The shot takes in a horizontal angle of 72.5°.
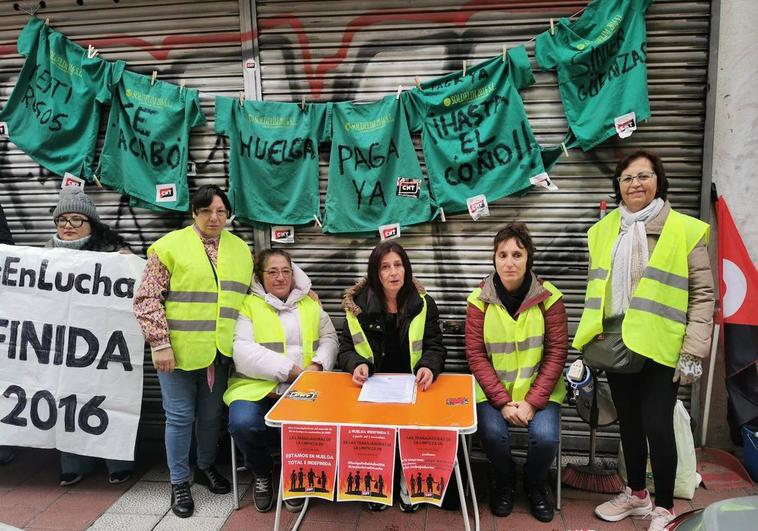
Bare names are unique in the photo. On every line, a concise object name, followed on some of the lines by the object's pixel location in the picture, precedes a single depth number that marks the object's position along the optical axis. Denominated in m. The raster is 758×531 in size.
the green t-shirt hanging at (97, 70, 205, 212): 4.22
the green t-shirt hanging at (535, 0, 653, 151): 3.71
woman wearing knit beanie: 3.76
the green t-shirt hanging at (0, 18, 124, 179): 4.29
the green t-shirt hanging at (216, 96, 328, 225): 4.14
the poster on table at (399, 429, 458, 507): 2.62
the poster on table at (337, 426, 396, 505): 2.64
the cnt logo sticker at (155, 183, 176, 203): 4.27
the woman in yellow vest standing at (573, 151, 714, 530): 2.92
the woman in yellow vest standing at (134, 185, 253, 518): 3.35
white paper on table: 2.97
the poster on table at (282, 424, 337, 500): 2.70
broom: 3.66
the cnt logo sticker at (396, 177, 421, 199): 4.10
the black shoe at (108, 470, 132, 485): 3.90
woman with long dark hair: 3.46
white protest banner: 3.69
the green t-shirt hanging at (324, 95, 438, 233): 4.07
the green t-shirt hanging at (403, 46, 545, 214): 3.91
